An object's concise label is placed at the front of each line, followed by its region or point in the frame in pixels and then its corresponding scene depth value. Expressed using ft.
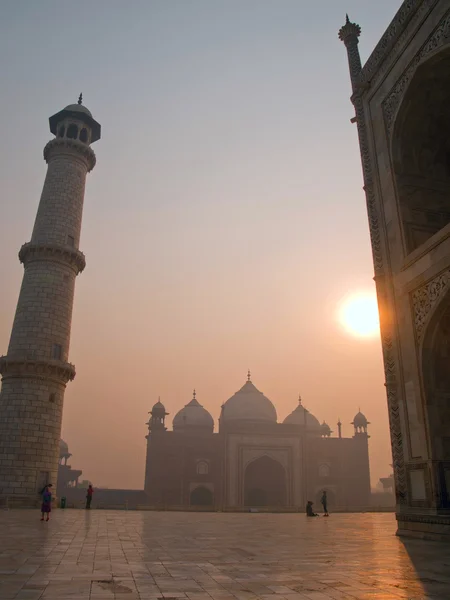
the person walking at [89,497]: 71.54
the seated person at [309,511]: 66.44
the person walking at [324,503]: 69.51
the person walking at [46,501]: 44.98
